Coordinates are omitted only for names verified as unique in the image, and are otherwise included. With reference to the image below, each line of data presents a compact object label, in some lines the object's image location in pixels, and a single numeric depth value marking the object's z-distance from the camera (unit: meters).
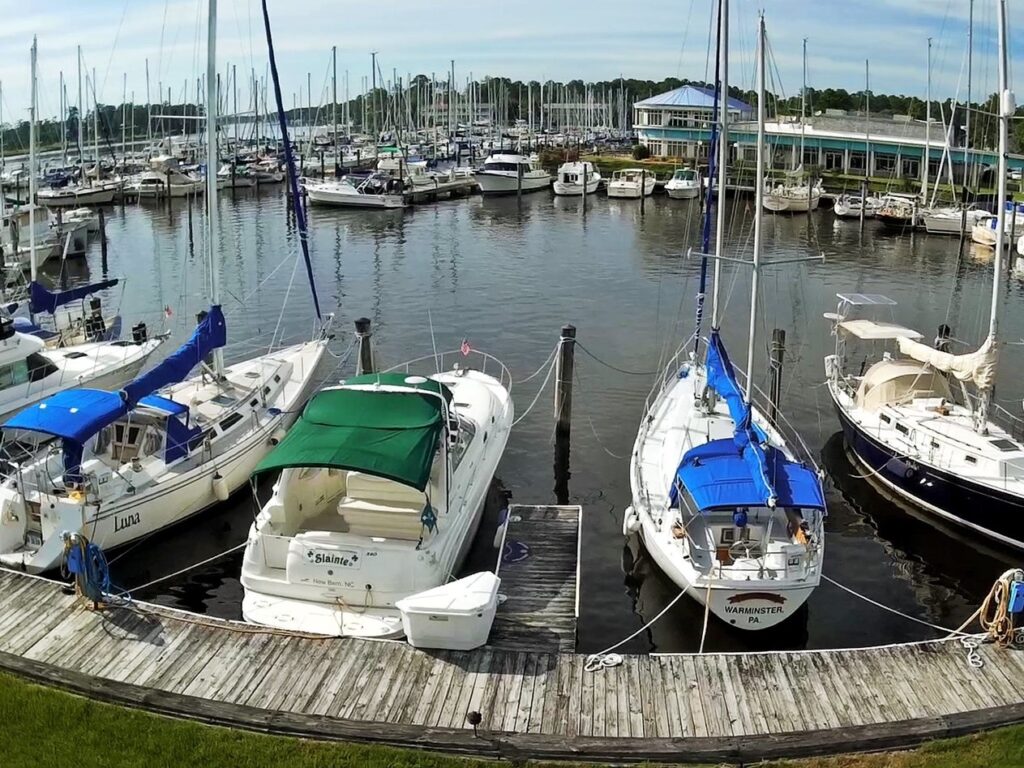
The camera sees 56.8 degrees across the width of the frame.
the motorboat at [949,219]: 61.56
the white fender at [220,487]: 20.42
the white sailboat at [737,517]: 15.63
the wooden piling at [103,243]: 54.27
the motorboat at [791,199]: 74.62
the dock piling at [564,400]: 24.11
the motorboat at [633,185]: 85.12
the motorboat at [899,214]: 65.50
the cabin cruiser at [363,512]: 14.71
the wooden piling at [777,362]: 25.55
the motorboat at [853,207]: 70.19
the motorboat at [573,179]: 87.12
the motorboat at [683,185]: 82.44
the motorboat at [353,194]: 76.44
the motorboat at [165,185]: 80.75
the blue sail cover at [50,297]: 30.38
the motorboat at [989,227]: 57.45
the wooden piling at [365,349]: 25.16
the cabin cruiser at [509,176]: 85.75
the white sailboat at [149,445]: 17.34
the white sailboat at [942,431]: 19.66
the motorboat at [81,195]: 78.06
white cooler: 13.25
